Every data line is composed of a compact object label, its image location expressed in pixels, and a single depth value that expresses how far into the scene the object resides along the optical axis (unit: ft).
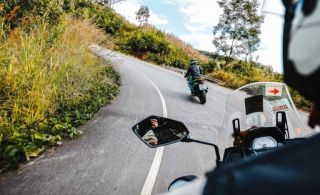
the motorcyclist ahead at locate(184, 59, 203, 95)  26.37
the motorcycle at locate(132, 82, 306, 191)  3.78
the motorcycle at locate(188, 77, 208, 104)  25.03
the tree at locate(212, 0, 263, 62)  50.80
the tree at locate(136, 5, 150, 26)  113.31
